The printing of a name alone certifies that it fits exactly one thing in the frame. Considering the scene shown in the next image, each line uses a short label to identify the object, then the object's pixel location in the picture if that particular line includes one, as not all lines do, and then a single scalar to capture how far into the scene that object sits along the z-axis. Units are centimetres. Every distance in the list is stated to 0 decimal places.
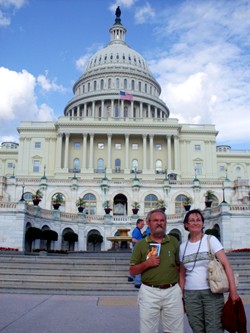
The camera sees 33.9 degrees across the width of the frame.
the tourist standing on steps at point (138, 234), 1487
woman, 609
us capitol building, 4353
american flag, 10419
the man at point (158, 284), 607
